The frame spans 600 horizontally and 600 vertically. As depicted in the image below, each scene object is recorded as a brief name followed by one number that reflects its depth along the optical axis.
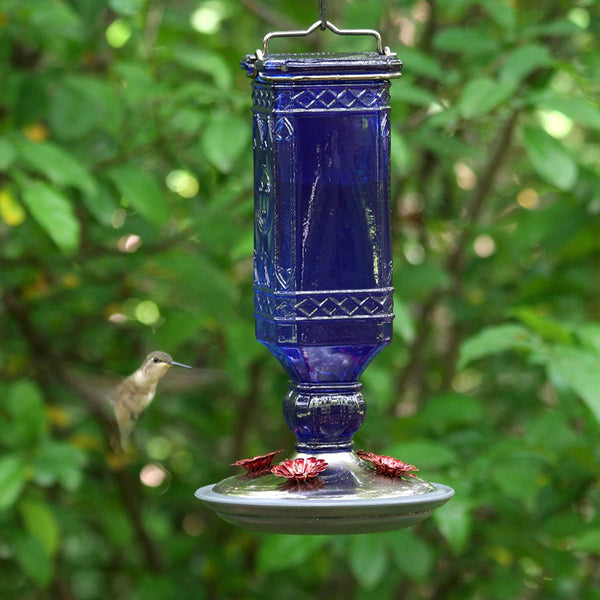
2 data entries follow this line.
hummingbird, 7.51
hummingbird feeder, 4.81
